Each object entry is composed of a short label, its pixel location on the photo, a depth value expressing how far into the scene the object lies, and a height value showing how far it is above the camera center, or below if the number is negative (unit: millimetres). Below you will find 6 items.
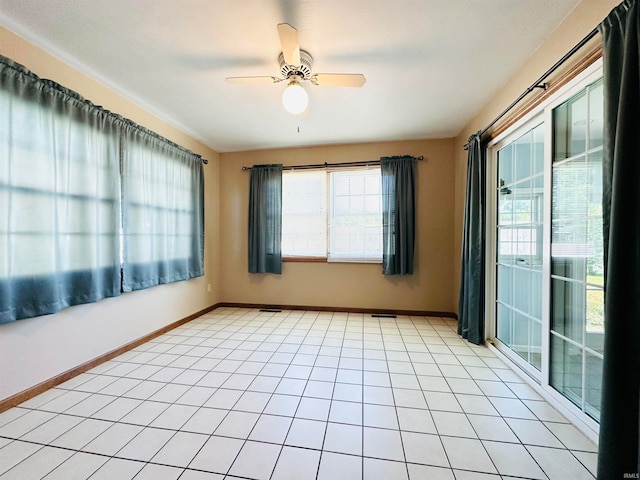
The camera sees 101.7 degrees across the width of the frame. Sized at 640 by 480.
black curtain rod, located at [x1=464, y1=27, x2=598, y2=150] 1447 +1087
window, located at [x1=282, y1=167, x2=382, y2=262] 3939 +304
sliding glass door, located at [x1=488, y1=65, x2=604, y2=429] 1524 -80
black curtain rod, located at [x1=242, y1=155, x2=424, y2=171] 3900 +1067
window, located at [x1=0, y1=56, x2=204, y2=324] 1719 +276
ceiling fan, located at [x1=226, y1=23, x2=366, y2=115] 1955 +1186
